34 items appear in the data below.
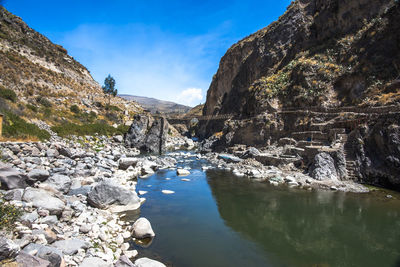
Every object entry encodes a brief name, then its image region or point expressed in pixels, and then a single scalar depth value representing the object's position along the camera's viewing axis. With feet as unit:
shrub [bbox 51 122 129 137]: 76.53
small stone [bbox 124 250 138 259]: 19.92
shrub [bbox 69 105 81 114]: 119.43
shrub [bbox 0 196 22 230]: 14.58
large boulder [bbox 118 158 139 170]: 57.39
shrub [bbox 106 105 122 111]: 158.45
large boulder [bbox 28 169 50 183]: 27.04
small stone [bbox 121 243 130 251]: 20.90
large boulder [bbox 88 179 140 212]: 28.94
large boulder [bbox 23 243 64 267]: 13.21
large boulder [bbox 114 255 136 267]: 16.43
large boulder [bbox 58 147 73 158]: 47.02
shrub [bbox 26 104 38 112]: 80.44
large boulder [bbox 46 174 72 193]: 28.37
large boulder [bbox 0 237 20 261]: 10.88
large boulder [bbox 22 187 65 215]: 20.67
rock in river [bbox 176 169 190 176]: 61.49
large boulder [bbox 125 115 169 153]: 113.30
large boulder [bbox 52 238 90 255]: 16.28
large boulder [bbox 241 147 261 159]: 80.35
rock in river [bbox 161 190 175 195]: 42.70
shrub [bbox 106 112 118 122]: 145.07
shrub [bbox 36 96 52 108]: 103.35
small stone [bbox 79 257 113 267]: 15.28
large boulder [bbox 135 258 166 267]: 17.83
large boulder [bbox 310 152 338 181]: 52.50
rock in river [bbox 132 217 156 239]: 23.84
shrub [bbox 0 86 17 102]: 69.77
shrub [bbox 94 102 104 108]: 155.08
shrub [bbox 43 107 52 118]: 86.03
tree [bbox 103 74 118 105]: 187.42
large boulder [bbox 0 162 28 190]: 21.85
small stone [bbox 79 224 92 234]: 20.57
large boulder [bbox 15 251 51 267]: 11.25
